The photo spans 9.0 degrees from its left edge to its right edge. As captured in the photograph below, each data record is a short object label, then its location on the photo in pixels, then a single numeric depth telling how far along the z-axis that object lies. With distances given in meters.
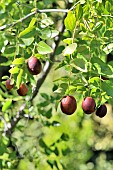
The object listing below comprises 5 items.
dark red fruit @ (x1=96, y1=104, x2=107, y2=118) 0.97
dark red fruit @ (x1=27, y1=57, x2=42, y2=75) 0.94
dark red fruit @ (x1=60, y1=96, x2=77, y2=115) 0.92
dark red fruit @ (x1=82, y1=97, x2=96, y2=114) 0.92
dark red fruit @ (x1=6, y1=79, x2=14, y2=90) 1.04
